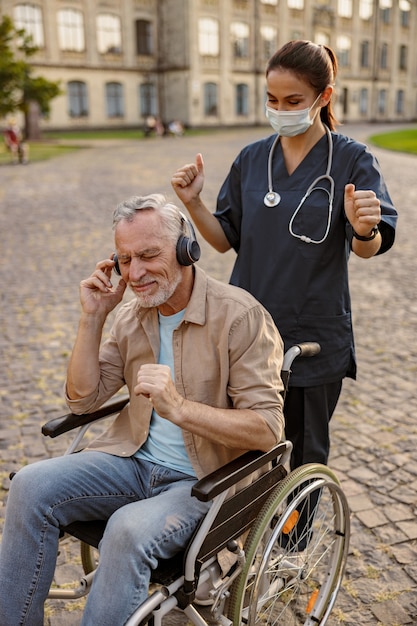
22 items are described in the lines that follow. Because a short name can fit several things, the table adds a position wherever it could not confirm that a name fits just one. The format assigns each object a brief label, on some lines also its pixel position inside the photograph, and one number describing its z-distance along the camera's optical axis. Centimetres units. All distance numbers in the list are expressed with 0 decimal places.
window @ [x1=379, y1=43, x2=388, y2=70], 5612
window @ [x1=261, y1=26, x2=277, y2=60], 4714
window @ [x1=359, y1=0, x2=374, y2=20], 5324
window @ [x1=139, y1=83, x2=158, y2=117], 4481
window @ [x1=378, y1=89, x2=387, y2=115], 5678
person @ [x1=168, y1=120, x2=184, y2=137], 3639
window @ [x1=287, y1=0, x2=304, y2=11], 4844
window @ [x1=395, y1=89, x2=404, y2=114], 5856
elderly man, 210
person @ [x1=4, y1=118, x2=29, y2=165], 2122
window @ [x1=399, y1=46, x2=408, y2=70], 5797
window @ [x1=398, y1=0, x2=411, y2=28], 5616
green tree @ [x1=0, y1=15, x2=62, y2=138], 2103
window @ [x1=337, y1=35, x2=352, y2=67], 5275
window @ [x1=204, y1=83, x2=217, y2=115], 4455
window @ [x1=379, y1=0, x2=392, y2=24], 5484
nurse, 259
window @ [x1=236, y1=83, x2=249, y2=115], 4641
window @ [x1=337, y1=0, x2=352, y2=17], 5210
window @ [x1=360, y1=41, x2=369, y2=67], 5441
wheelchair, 207
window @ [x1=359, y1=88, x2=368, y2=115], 5525
